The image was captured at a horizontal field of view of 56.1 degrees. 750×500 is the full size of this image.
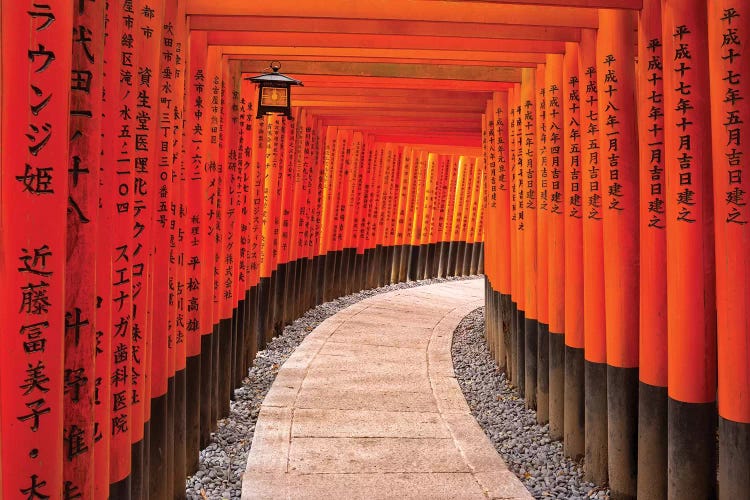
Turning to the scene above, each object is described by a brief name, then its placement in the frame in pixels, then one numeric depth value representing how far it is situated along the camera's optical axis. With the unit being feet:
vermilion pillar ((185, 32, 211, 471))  18.25
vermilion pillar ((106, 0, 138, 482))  11.01
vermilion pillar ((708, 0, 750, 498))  11.57
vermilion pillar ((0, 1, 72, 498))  7.59
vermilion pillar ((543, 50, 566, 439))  20.74
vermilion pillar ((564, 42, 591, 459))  19.11
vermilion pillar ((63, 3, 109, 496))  8.91
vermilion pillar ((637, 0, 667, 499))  14.38
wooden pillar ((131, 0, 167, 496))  12.41
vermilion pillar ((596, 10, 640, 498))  16.01
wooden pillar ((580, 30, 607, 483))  17.37
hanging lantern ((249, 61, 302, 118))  21.70
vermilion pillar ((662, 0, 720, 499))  12.94
